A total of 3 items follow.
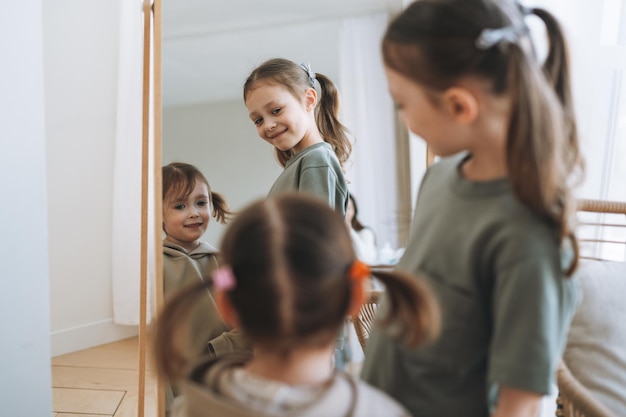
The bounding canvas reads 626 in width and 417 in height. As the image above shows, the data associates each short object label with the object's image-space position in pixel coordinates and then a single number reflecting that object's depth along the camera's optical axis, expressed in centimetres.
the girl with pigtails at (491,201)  66
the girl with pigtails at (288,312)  63
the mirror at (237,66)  145
